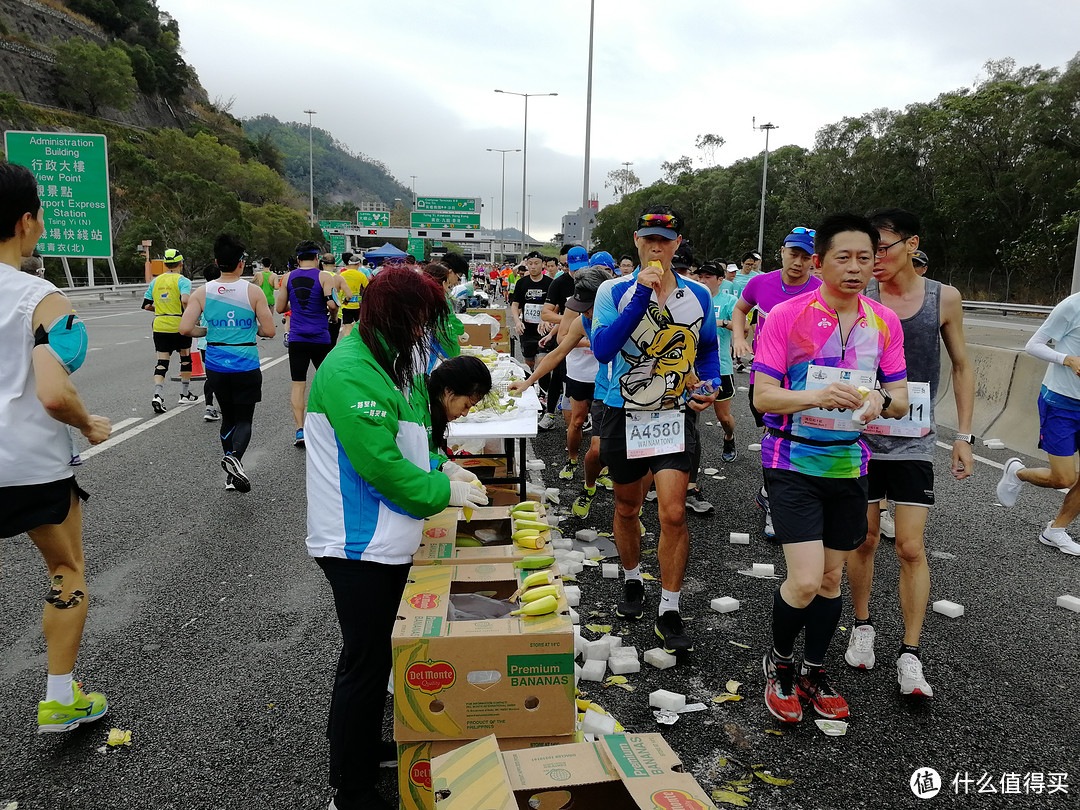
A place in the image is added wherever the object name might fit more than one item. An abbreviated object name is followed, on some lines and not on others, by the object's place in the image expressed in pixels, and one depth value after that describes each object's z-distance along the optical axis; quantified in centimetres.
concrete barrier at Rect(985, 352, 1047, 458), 905
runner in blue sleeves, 414
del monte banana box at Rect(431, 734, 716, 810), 194
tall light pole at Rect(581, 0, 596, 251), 2303
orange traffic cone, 1368
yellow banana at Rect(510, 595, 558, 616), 262
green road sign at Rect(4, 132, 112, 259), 2494
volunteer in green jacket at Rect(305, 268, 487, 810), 261
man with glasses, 381
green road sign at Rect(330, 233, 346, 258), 7719
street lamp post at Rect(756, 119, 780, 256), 5328
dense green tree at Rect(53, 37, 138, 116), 6306
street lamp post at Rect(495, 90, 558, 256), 5395
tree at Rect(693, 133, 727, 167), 8462
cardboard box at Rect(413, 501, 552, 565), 321
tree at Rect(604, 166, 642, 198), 11006
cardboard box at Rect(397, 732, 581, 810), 254
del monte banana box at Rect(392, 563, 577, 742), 247
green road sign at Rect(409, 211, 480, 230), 6481
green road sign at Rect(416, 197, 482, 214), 6412
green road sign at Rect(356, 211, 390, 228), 7381
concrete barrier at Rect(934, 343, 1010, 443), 974
